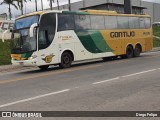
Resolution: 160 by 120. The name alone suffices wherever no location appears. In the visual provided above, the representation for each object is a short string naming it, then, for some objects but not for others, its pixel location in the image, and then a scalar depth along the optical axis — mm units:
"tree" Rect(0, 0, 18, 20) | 65588
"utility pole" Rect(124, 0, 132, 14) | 40309
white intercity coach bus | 19891
